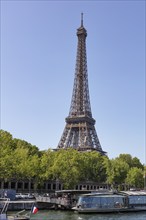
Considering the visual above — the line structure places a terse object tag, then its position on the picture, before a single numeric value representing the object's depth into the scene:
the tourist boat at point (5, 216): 38.80
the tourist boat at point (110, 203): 58.97
